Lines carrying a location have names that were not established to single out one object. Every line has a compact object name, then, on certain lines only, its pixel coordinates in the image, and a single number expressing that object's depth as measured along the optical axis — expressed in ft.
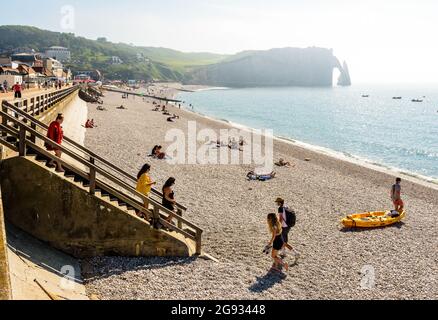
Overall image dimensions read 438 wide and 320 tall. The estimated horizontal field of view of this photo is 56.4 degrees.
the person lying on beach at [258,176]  85.89
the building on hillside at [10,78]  151.12
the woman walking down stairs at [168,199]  41.61
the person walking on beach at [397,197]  63.10
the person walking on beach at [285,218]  40.83
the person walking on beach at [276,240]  38.24
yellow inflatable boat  57.67
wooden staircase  34.14
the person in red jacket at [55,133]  41.86
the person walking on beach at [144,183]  41.47
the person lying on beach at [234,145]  127.13
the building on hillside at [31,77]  176.77
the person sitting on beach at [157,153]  94.38
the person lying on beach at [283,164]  106.64
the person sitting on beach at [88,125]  120.57
